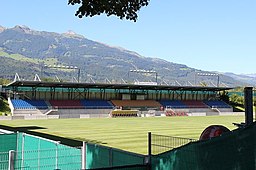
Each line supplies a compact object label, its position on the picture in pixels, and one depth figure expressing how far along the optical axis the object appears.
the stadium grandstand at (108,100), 59.56
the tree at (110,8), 12.34
